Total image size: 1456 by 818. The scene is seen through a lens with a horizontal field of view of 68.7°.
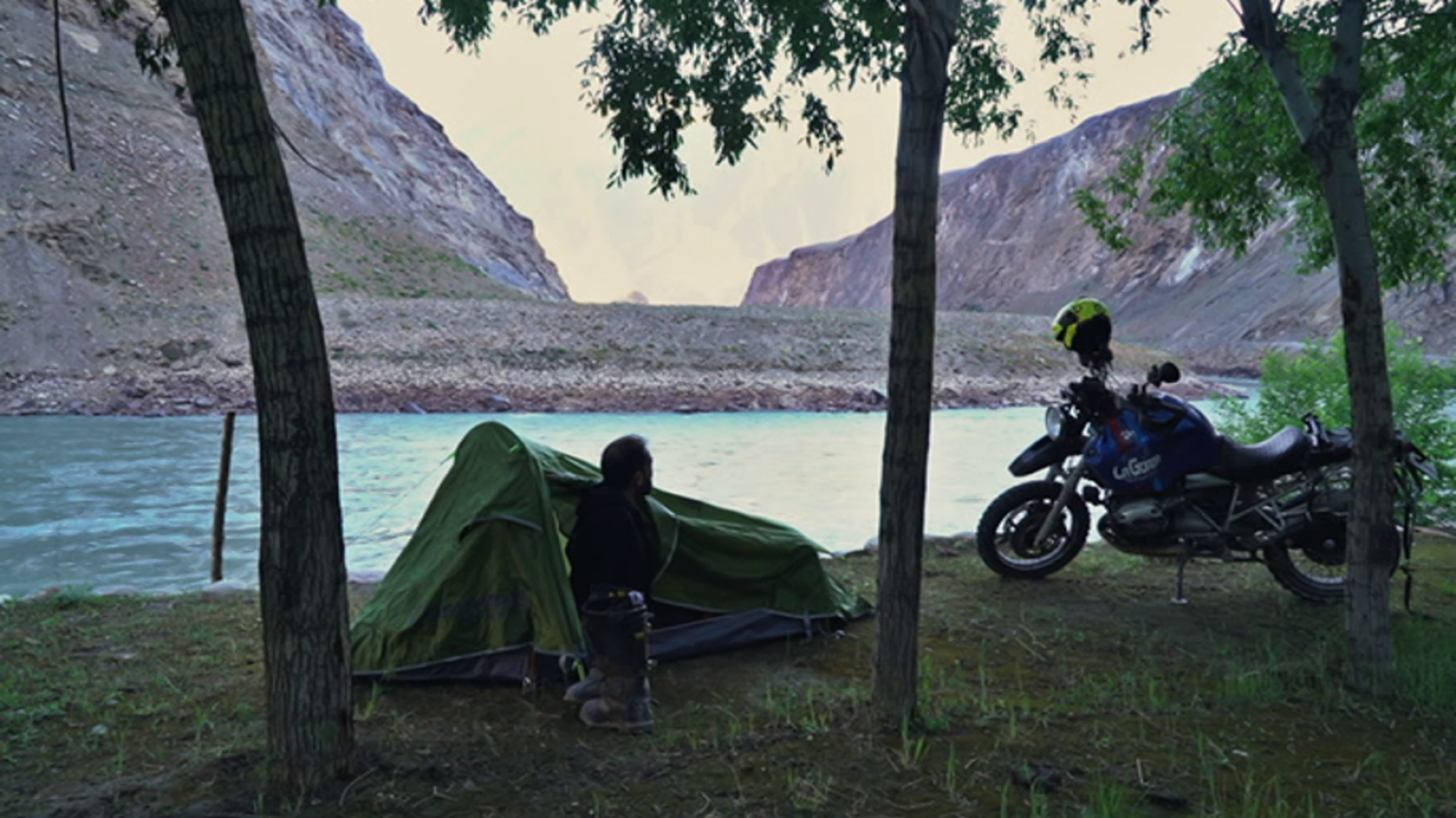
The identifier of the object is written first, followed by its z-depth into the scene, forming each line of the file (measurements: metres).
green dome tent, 5.15
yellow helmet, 7.08
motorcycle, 6.43
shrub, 10.56
